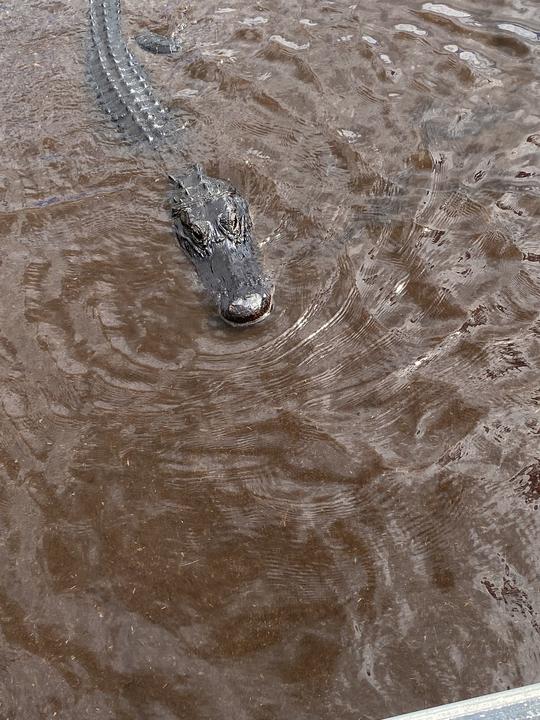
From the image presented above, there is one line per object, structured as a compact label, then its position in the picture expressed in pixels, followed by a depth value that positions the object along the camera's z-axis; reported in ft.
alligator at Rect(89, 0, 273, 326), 6.80
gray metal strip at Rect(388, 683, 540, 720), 3.40
